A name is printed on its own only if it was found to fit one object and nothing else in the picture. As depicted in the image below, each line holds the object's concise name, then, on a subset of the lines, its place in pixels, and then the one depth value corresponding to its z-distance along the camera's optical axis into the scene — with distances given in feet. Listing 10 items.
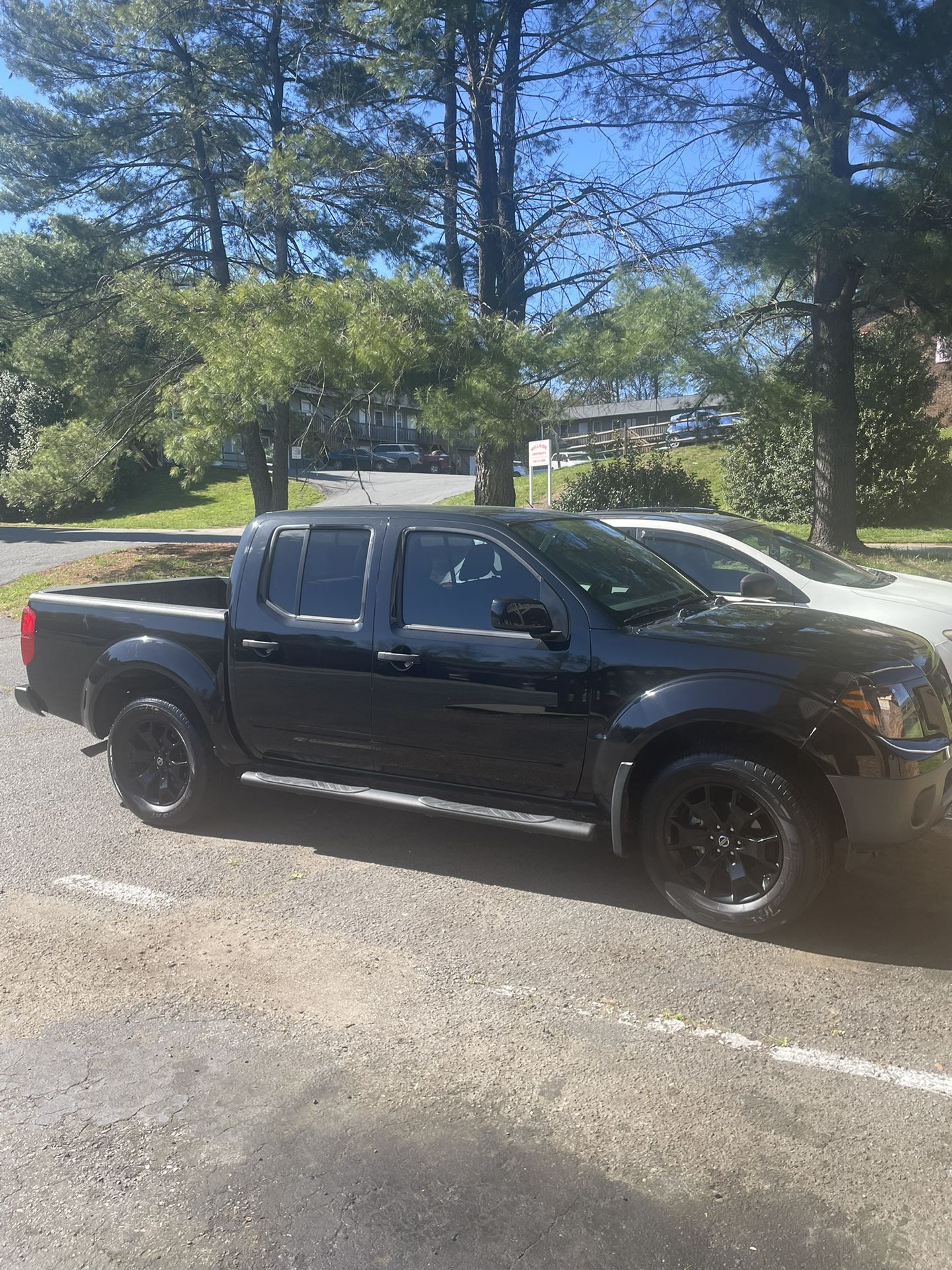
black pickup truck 13.60
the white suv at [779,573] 23.35
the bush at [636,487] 67.00
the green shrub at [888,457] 66.33
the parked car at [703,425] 48.06
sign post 53.57
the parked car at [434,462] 154.71
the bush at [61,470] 55.72
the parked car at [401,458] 153.48
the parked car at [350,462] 140.58
